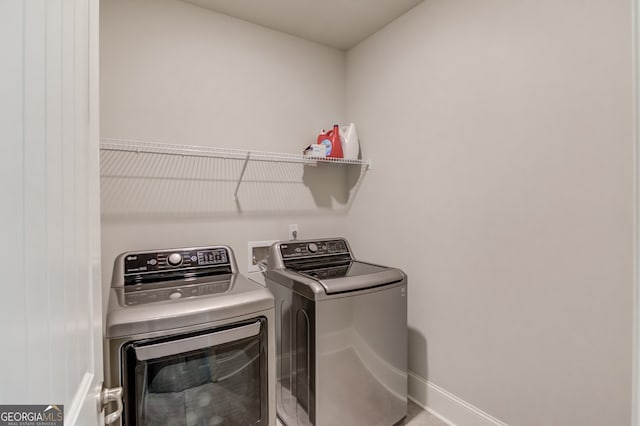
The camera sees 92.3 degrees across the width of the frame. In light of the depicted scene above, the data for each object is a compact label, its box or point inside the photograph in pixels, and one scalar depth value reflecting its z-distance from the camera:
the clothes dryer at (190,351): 1.12
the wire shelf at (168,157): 1.74
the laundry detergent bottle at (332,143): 2.28
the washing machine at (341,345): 1.51
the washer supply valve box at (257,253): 2.14
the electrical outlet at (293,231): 2.31
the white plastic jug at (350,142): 2.35
